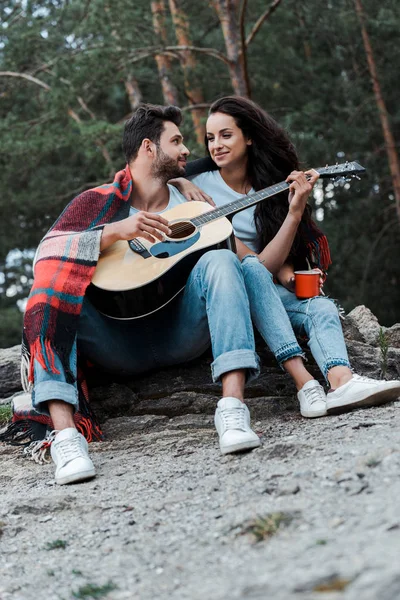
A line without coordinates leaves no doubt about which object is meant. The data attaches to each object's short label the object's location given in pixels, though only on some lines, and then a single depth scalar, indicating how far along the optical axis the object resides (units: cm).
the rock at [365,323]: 471
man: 311
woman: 338
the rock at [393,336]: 486
